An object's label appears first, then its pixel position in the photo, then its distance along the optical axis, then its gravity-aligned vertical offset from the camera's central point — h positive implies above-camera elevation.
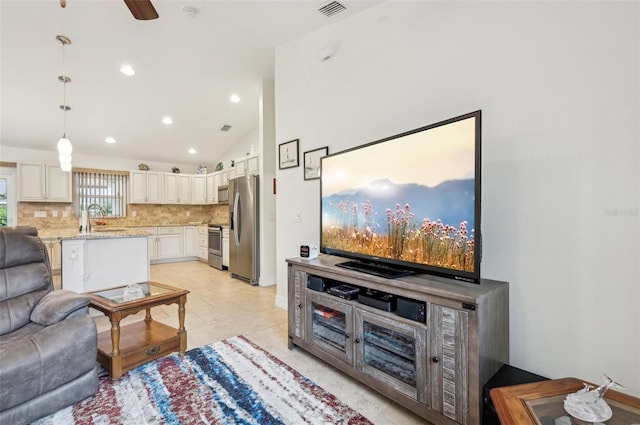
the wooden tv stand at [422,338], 1.34 -0.73
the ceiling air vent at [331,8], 2.62 +1.90
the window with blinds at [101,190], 6.08 +0.43
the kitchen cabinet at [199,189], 7.10 +0.51
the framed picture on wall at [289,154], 3.27 +0.65
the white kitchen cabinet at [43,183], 5.30 +0.51
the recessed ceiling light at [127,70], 3.87 +1.93
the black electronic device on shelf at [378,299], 1.69 -0.56
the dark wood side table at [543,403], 0.99 -0.73
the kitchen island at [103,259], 3.04 -0.58
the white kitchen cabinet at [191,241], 6.84 -0.78
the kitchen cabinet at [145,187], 6.43 +0.53
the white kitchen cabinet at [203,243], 6.42 -0.79
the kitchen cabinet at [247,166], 4.98 +0.80
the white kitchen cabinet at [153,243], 6.38 -0.76
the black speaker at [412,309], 1.52 -0.55
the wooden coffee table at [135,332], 1.96 -1.04
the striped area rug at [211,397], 1.60 -1.19
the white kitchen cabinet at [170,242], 6.50 -0.78
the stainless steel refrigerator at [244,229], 4.60 -0.34
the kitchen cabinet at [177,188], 6.84 +0.52
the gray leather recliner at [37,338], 1.47 -0.75
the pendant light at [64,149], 3.12 +0.67
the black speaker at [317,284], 2.15 -0.58
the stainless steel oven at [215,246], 5.79 -0.78
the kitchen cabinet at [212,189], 6.71 +0.48
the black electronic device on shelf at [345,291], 1.93 -0.58
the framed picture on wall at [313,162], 2.98 +0.51
